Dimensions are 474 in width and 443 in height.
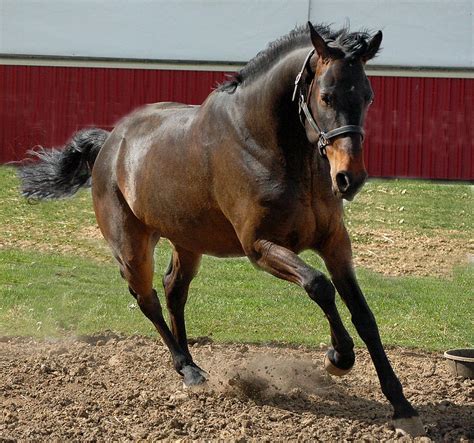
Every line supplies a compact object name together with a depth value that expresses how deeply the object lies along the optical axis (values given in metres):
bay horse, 10.95
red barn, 44.91
